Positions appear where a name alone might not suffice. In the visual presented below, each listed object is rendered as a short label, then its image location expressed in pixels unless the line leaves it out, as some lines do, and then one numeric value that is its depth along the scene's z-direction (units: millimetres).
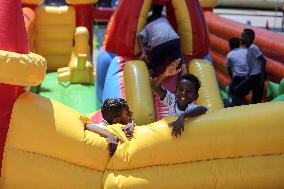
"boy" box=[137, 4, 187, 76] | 9148
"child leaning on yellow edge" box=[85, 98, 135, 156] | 5918
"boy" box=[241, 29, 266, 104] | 10109
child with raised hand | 5319
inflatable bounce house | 5086
